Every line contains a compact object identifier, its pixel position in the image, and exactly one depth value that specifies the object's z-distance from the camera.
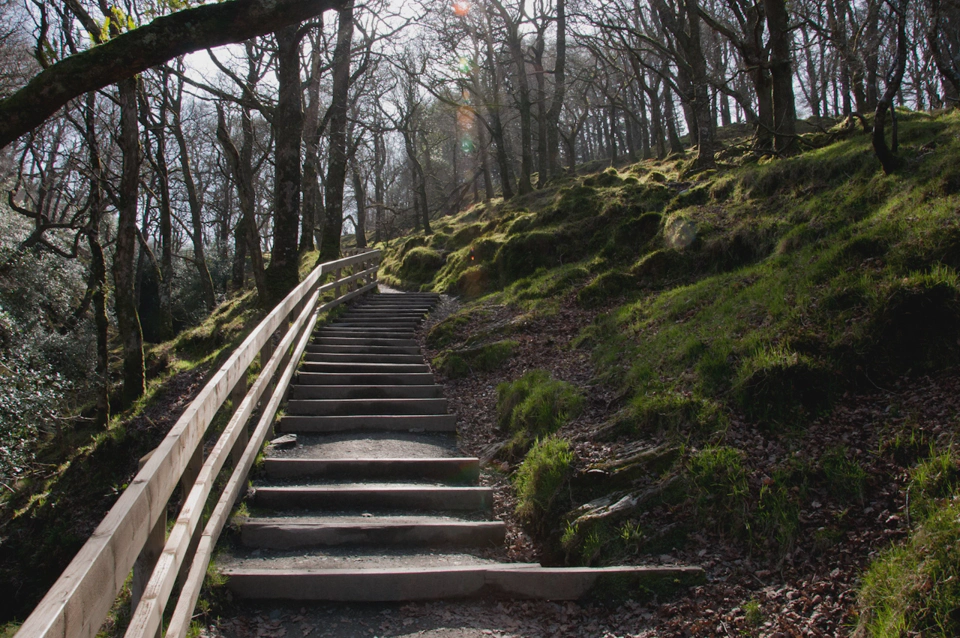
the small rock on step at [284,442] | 5.64
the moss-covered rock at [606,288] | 8.73
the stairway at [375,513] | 3.55
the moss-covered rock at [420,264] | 16.53
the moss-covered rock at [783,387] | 4.38
